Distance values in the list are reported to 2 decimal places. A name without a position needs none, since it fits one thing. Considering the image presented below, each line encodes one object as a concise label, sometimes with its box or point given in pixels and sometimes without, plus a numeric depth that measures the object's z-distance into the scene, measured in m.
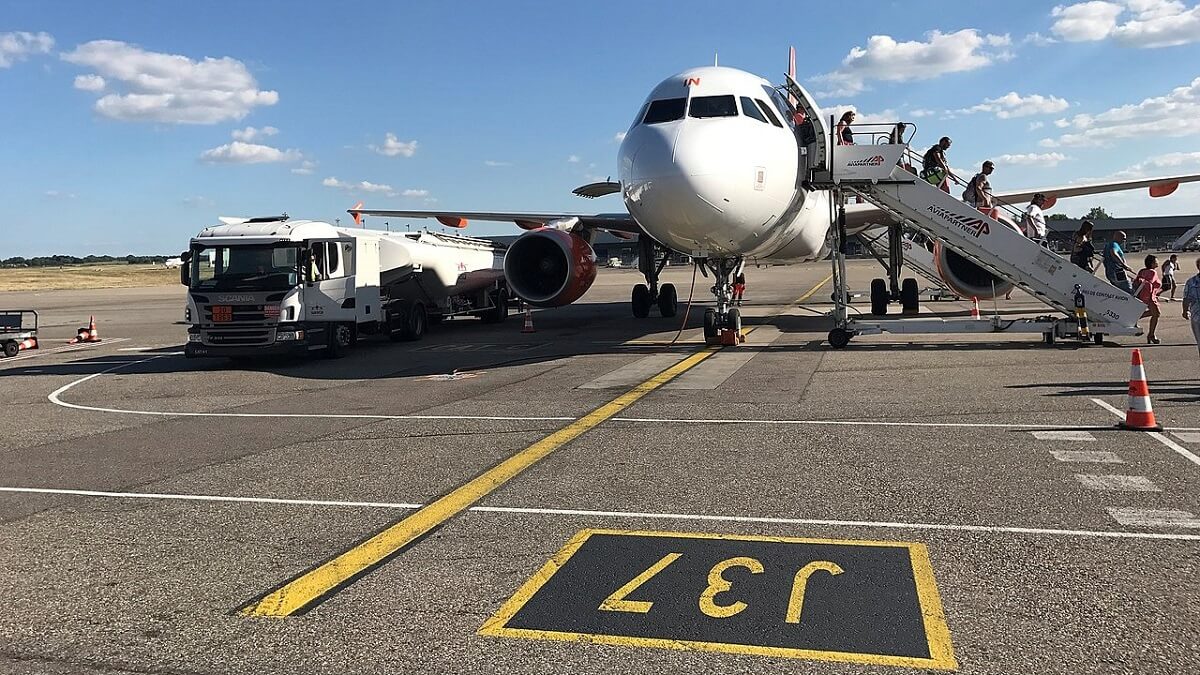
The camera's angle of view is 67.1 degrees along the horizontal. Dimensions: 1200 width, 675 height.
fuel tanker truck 15.46
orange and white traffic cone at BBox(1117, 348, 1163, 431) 7.76
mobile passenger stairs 14.16
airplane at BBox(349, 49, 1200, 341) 12.27
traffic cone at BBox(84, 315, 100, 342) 21.46
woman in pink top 14.41
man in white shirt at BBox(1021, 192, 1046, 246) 16.52
